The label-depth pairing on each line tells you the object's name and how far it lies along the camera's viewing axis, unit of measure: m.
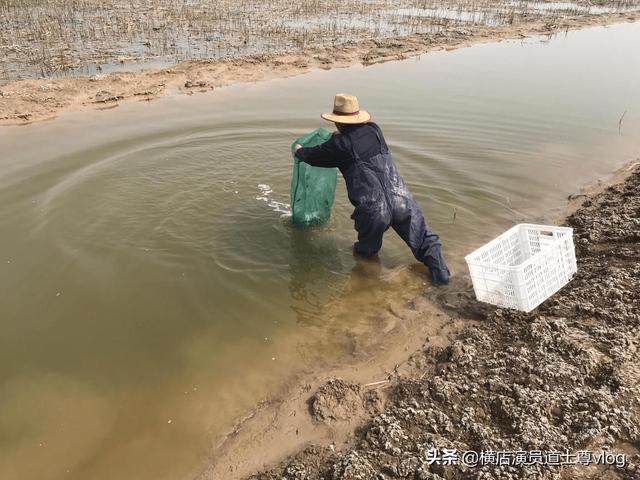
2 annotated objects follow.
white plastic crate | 3.55
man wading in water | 4.00
